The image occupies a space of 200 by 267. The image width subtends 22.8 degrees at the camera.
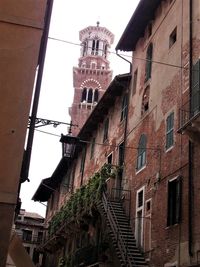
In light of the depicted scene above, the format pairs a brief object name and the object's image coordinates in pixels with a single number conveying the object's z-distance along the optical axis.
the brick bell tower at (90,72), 68.94
